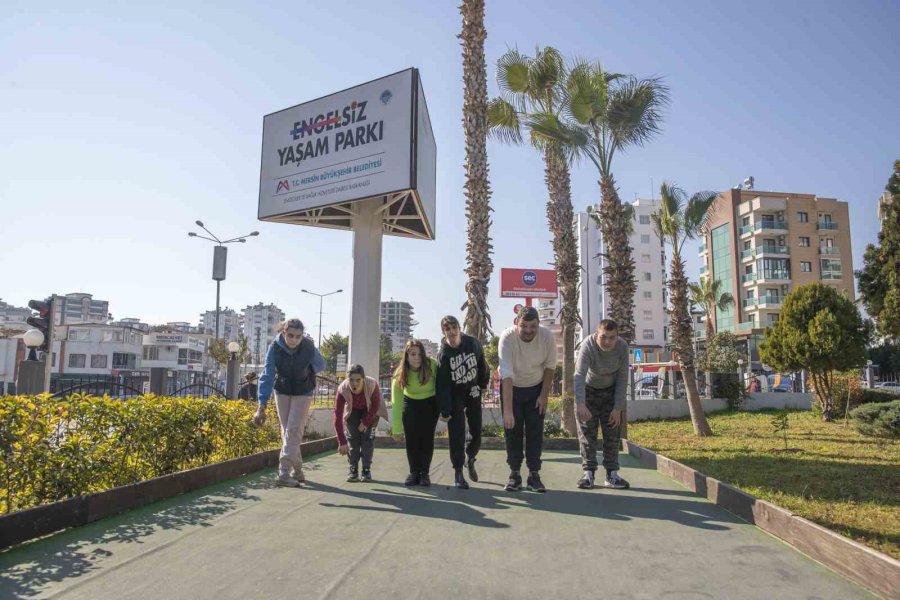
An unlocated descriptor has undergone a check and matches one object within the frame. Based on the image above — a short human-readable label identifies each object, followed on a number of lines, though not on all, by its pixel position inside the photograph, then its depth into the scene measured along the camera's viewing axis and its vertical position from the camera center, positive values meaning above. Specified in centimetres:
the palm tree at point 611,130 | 1215 +510
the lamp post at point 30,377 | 1098 -19
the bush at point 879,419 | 1012 -73
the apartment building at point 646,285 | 7800 +1199
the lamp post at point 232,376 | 1540 -18
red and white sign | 2259 +351
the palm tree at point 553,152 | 1435 +537
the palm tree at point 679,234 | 1400 +345
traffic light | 1308 +109
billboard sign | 1331 +520
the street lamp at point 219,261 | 2589 +472
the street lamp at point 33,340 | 1285 +58
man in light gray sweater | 571 -19
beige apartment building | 5847 +1247
